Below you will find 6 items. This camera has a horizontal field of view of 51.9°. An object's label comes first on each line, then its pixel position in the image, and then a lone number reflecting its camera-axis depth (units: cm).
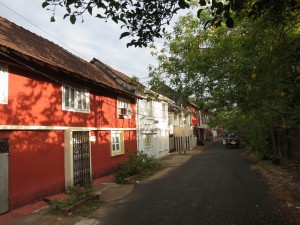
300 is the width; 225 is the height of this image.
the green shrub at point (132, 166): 1492
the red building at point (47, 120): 953
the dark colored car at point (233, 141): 3762
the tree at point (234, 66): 807
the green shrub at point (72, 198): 933
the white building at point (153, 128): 2208
